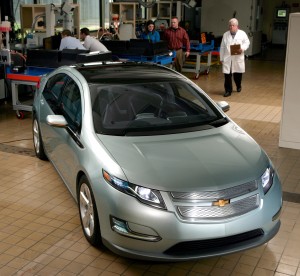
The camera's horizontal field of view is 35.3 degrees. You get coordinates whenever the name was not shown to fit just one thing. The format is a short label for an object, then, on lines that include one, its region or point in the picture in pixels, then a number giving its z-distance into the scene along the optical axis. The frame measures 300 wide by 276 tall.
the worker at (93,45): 10.03
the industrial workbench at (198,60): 13.10
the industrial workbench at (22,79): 8.16
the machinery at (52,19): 11.05
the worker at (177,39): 11.97
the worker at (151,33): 12.63
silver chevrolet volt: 3.41
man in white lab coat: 10.59
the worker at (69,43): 9.82
